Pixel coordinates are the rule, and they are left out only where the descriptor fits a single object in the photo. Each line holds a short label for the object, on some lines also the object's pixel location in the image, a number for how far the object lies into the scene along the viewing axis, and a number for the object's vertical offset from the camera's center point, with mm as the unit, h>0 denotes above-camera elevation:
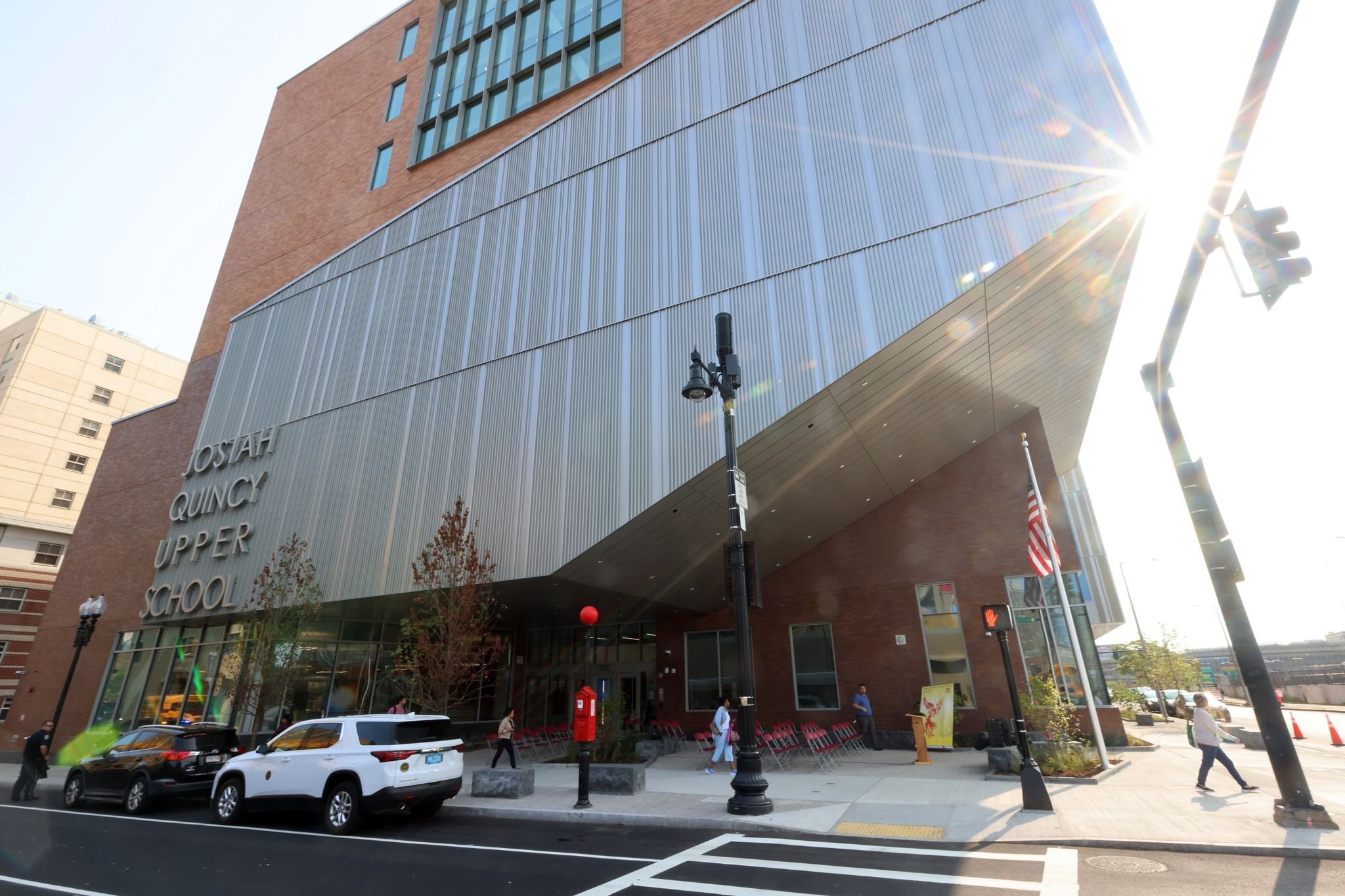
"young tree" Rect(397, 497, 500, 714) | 14133 +2094
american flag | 13875 +3290
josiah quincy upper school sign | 22750 +6132
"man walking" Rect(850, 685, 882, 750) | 18922 -315
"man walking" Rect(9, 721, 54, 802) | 14828 -1157
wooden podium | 15242 -887
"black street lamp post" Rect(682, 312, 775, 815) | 9828 +1940
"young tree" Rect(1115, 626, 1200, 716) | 40219 +2248
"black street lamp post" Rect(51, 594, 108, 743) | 18969 +2769
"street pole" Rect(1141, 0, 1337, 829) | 5691 +2513
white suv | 9797 -881
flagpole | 12914 +986
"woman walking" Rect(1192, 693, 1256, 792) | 10227 -593
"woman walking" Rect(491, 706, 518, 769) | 15383 -570
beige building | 39031 +20126
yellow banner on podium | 16766 -214
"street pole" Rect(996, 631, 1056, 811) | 9195 -1112
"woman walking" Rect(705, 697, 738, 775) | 15719 -614
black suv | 12789 -997
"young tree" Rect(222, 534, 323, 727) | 19609 +2314
